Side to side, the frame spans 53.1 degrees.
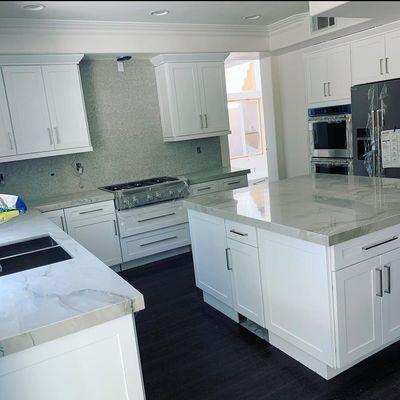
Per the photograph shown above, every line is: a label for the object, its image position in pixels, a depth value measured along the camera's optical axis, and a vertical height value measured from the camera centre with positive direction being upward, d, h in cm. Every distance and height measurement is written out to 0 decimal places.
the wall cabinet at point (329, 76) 412 +42
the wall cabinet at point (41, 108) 357 +36
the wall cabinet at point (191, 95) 441 +41
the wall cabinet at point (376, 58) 363 +49
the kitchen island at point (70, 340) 126 -63
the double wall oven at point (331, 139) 421 -25
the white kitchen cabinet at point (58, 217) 371 -65
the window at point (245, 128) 947 -8
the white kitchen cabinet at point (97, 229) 382 -83
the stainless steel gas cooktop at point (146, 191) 398 -56
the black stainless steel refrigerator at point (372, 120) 366 -9
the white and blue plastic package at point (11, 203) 267 -35
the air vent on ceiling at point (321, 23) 385 +90
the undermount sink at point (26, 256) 220 -60
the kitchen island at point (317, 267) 193 -78
